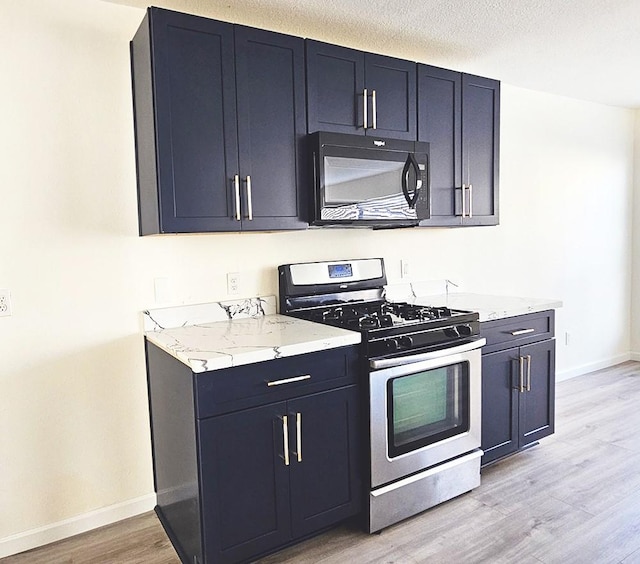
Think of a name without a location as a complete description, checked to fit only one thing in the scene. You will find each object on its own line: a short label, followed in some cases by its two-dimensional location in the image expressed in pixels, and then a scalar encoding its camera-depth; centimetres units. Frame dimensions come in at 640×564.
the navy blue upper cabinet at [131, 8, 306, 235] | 215
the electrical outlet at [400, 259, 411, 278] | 341
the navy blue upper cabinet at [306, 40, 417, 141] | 252
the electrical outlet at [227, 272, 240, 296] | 272
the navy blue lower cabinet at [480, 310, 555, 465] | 284
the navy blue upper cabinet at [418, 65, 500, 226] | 295
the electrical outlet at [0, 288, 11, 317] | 221
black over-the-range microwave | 249
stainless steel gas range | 232
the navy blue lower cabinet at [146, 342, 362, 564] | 195
